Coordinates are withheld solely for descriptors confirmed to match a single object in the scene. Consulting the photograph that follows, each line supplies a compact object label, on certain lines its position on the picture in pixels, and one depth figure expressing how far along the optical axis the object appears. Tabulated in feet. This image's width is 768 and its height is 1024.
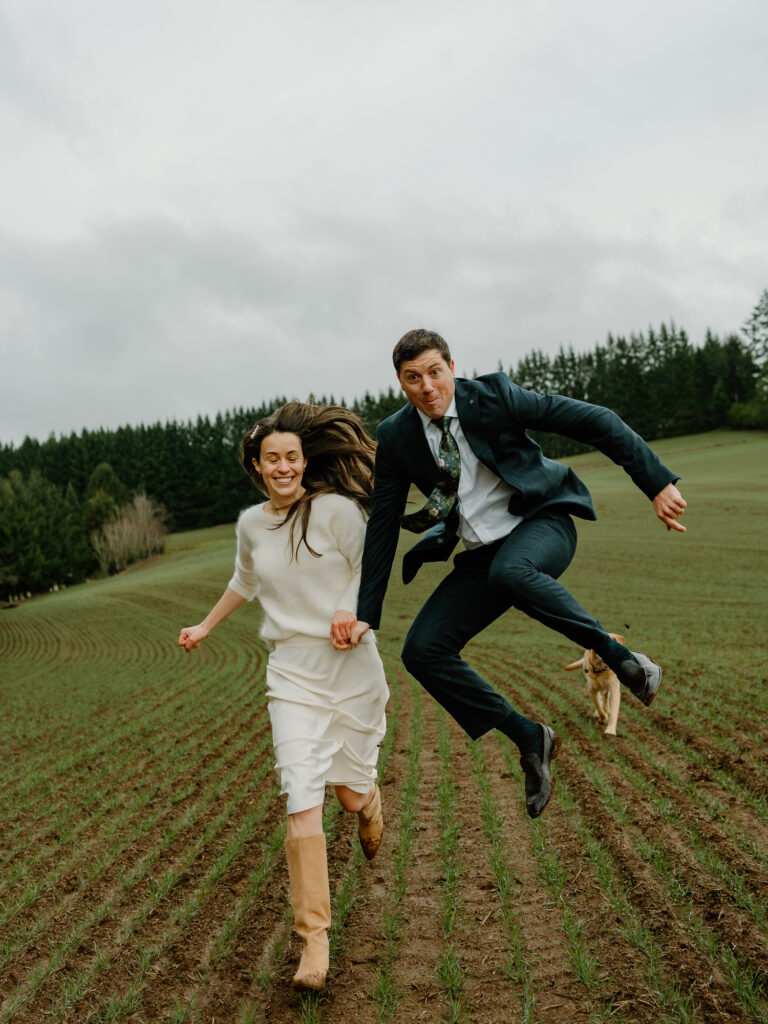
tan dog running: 30.73
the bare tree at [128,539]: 248.11
